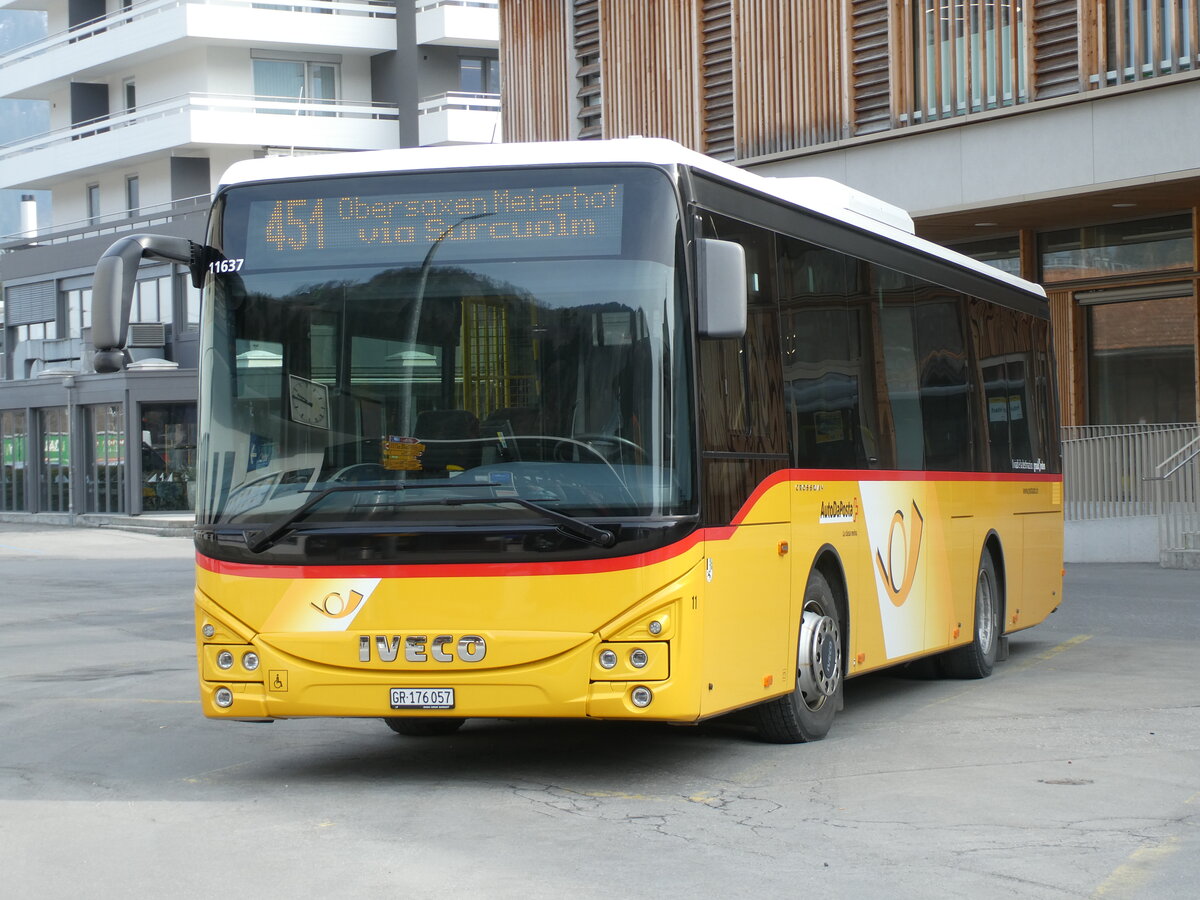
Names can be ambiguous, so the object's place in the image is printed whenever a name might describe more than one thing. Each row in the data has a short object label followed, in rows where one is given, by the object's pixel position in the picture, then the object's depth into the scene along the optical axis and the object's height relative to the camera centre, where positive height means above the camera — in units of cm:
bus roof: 847 +143
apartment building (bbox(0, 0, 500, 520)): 4994 +1023
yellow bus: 820 +10
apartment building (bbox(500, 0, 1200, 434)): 2367 +452
